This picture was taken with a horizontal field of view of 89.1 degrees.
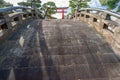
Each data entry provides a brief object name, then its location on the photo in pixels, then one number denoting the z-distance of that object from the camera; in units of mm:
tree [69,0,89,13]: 8757
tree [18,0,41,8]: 9680
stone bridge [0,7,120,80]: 1312
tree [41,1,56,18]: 10346
